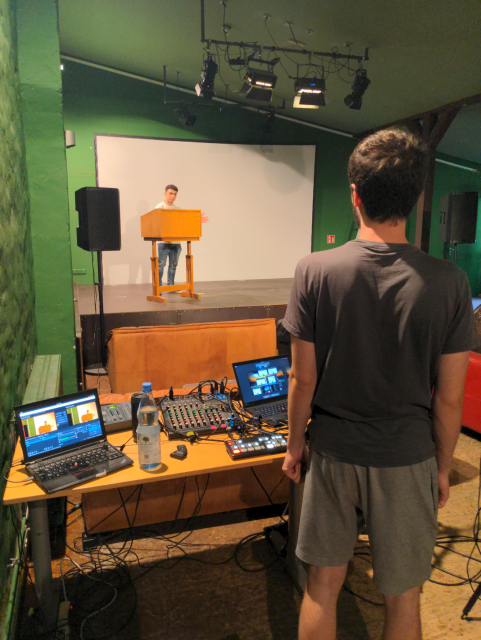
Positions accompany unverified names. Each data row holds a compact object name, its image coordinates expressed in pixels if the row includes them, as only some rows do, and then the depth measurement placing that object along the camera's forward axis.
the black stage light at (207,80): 5.41
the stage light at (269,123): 7.54
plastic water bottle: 1.49
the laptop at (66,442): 1.45
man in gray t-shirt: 1.09
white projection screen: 7.55
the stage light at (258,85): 5.29
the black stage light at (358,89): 5.31
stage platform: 4.17
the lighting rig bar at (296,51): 5.20
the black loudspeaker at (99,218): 3.36
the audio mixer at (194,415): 1.76
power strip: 1.59
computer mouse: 1.57
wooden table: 1.39
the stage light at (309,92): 5.52
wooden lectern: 4.83
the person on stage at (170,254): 5.87
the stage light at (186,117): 7.25
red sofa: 3.11
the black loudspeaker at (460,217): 5.92
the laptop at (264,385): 1.96
